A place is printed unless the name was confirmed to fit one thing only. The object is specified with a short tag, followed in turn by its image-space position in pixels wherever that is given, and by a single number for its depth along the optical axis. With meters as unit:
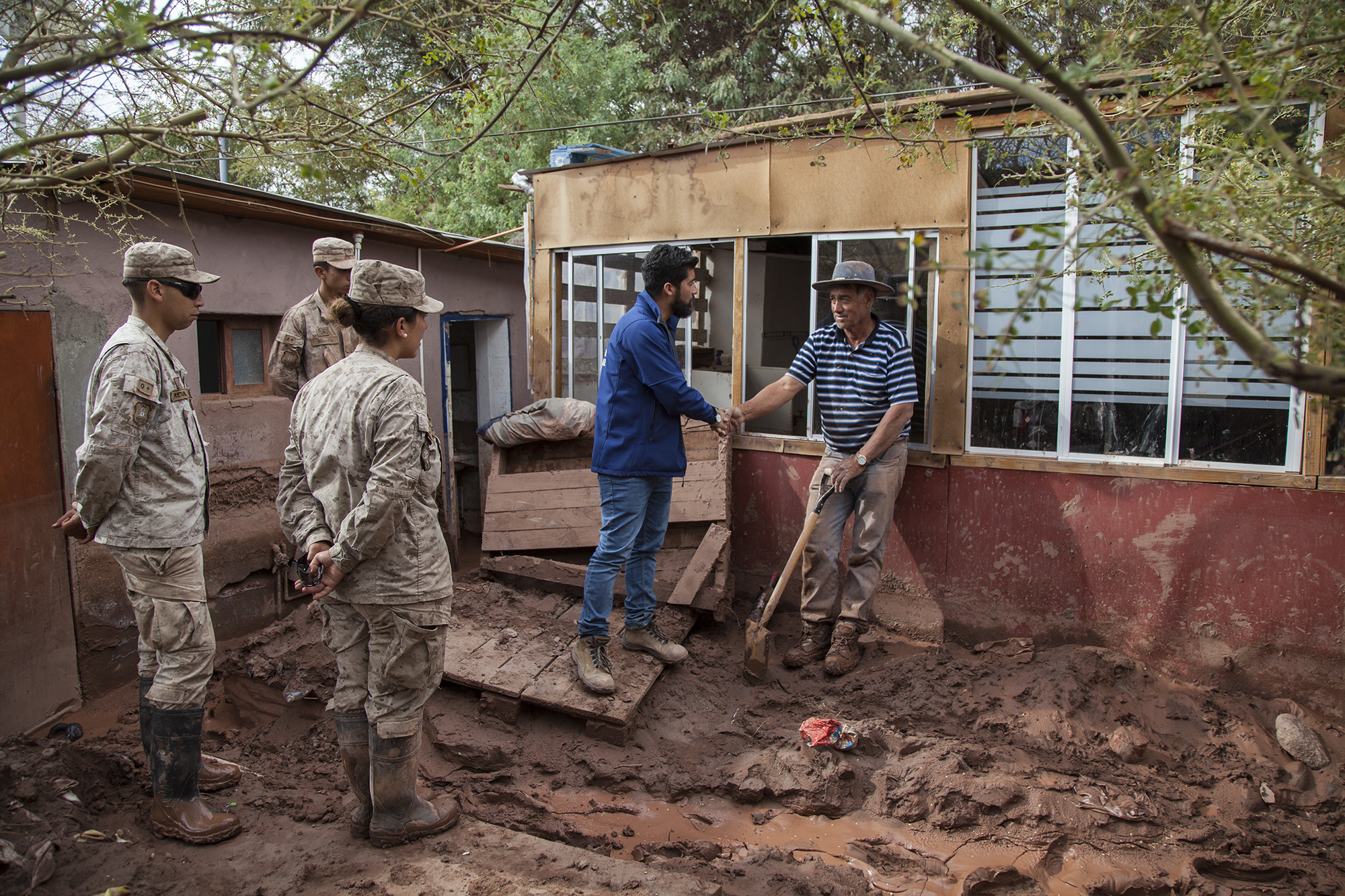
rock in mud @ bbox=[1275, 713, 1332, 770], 4.16
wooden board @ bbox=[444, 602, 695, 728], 4.29
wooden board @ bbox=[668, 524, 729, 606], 5.42
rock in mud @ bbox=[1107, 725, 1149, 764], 4.15
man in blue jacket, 4.38
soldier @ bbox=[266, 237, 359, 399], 5.02
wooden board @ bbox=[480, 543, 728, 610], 5.61
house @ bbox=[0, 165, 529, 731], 4.32
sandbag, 6.31
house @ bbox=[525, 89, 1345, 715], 4.59
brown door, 4.22
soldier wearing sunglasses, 3.14
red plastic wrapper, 4.08
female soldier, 2.93
